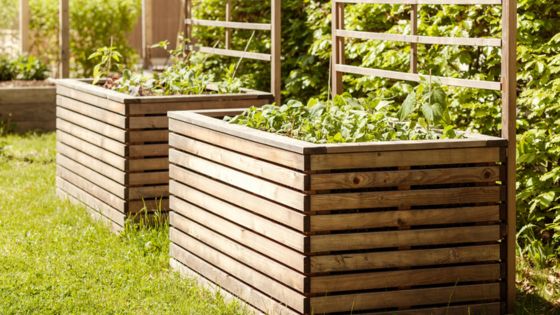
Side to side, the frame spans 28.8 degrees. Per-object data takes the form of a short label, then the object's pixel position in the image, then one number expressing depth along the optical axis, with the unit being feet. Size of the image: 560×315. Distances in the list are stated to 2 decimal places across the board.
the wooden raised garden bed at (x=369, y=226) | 13.87
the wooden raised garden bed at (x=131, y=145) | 20.94
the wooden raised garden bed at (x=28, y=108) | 35.88
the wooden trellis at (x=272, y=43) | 21.13
